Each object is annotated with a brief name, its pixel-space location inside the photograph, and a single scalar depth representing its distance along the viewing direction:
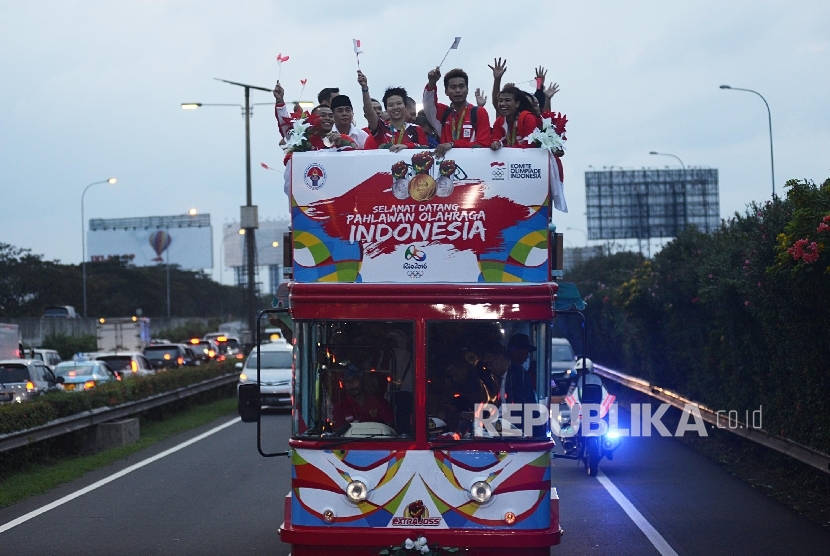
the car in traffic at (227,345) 57.32
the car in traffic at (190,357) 40.81
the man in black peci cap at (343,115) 9.38
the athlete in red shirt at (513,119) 8.27
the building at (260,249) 144.12
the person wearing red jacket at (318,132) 8.07
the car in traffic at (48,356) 34.69
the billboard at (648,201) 71.50
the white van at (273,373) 25.98
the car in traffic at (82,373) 27.42
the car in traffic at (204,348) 49.78
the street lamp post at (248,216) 34.28
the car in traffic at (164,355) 40.17
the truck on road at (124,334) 60.31
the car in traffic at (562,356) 24.89
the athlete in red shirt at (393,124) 8.52
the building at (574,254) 86.97
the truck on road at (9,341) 34.19
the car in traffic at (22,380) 23.56
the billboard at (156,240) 106.31
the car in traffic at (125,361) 32.88
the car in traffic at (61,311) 64.19
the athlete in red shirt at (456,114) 8.50
